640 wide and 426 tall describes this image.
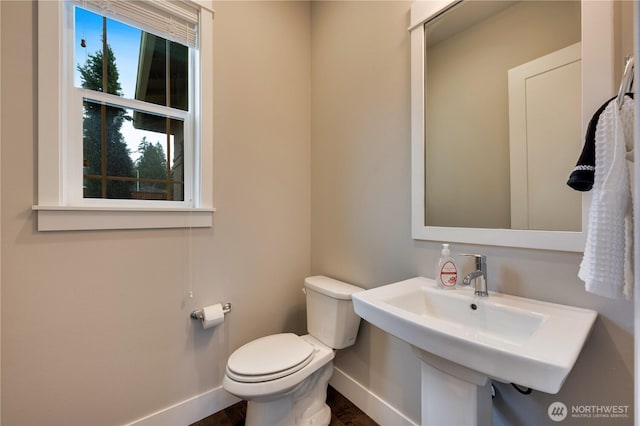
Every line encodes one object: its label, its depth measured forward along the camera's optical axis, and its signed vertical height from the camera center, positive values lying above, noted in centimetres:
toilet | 116 -71
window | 111 +49
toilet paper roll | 138 -54
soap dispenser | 107 -24
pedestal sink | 58 -34
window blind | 124 +100
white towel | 57 -1
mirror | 86 +38
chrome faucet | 98 -24
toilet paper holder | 141 -53
